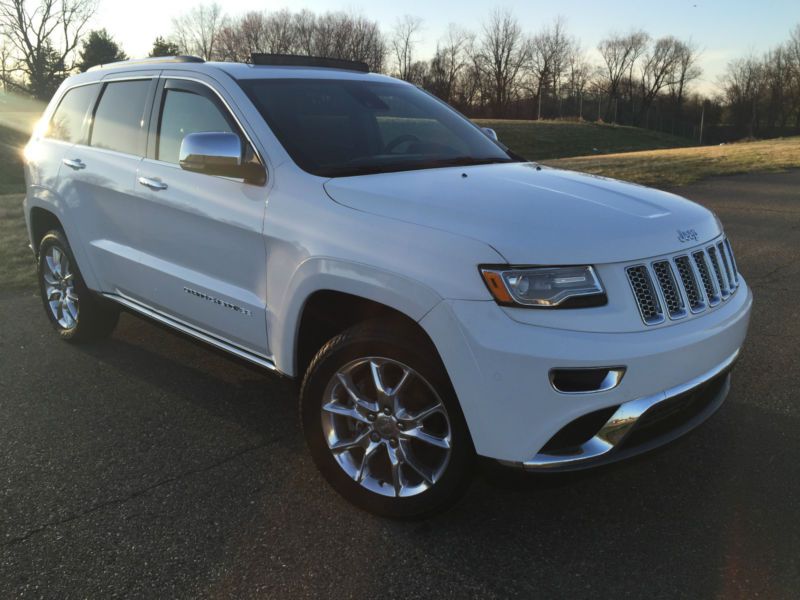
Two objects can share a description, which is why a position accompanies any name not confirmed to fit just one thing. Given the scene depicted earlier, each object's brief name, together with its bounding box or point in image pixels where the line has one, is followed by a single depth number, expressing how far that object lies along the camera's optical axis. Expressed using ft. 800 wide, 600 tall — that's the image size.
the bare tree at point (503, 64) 296.30
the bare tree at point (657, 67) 316.60
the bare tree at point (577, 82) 294.05
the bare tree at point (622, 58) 316.60
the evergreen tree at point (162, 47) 197.67
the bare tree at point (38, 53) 195.11
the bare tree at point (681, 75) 315.37
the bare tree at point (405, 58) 301.02
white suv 7.72
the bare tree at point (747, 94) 296.92
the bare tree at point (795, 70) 268.62
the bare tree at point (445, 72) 276.21
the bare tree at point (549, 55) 301.02
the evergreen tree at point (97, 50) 198.18
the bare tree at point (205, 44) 283.71
